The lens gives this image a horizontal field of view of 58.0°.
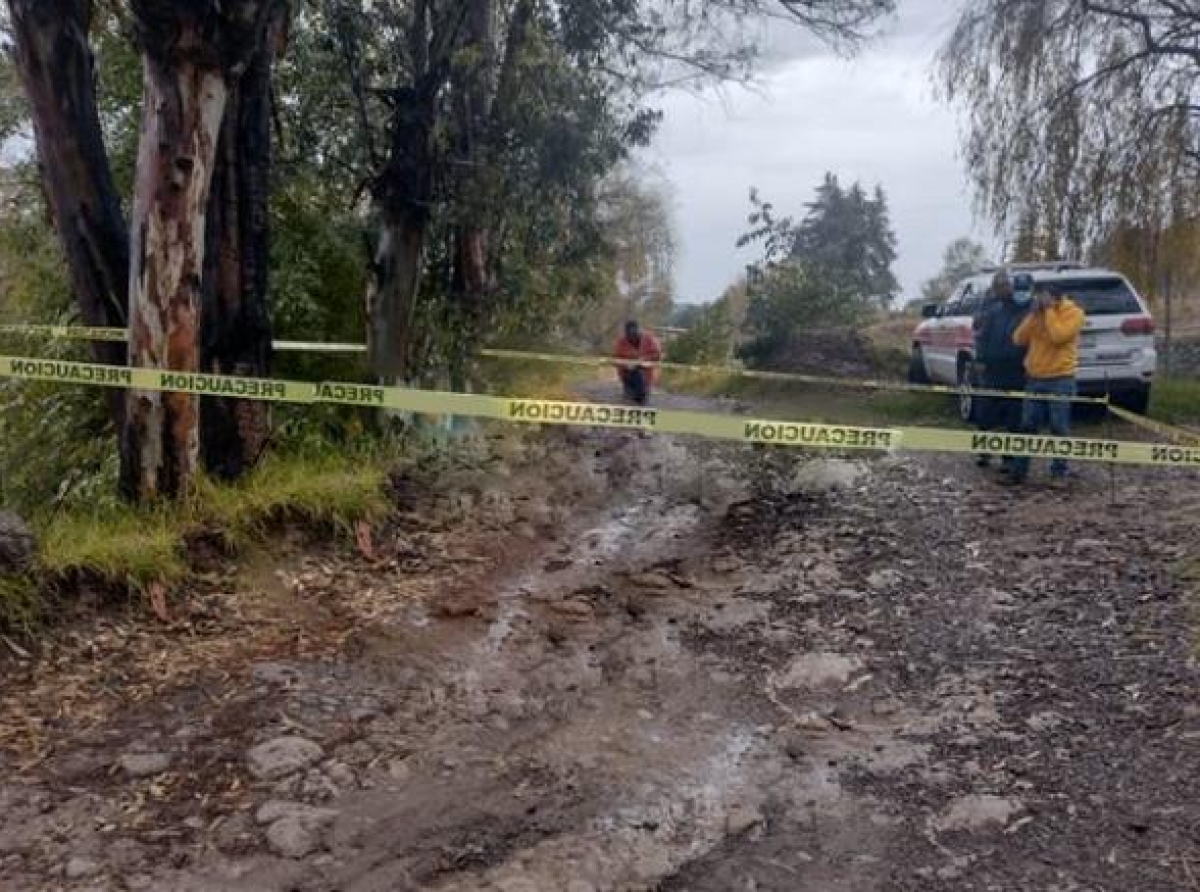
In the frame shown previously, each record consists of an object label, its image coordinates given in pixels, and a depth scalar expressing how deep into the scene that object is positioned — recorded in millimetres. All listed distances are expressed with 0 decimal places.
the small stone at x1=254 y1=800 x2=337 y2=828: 3553
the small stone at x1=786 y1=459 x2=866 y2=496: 8430
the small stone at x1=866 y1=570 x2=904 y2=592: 5926
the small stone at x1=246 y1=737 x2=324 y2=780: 3875
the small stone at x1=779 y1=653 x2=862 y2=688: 4750
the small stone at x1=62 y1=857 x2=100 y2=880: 3273
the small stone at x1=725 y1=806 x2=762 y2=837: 3555
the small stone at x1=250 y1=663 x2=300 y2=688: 4598
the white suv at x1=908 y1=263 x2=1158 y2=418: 10211
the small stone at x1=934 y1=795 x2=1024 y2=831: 3543
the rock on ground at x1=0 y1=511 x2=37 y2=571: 4758
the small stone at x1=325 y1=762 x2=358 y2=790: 3820
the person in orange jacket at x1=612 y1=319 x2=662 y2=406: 13516
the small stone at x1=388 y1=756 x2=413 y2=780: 3881
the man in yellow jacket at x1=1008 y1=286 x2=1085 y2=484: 7730
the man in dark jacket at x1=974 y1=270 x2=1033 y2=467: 8266
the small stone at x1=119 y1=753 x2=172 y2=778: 3861
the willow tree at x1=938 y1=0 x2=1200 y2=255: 13078
